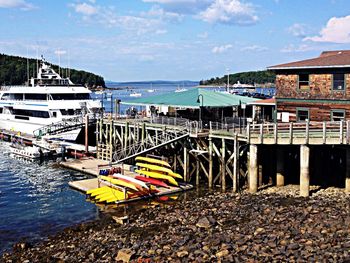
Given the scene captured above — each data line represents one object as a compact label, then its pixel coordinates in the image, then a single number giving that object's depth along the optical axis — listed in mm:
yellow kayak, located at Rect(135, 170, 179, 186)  27875
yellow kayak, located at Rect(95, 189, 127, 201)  25836
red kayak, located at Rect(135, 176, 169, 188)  27578
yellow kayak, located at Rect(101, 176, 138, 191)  25906
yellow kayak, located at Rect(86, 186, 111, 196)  26697
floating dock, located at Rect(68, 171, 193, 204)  26188
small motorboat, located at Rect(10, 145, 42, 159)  41281
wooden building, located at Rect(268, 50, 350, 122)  25500
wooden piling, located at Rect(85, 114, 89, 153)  39812
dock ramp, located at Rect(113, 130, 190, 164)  29891
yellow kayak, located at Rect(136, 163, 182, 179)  28186
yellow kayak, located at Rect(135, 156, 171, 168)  28672
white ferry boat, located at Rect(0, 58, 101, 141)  47750
